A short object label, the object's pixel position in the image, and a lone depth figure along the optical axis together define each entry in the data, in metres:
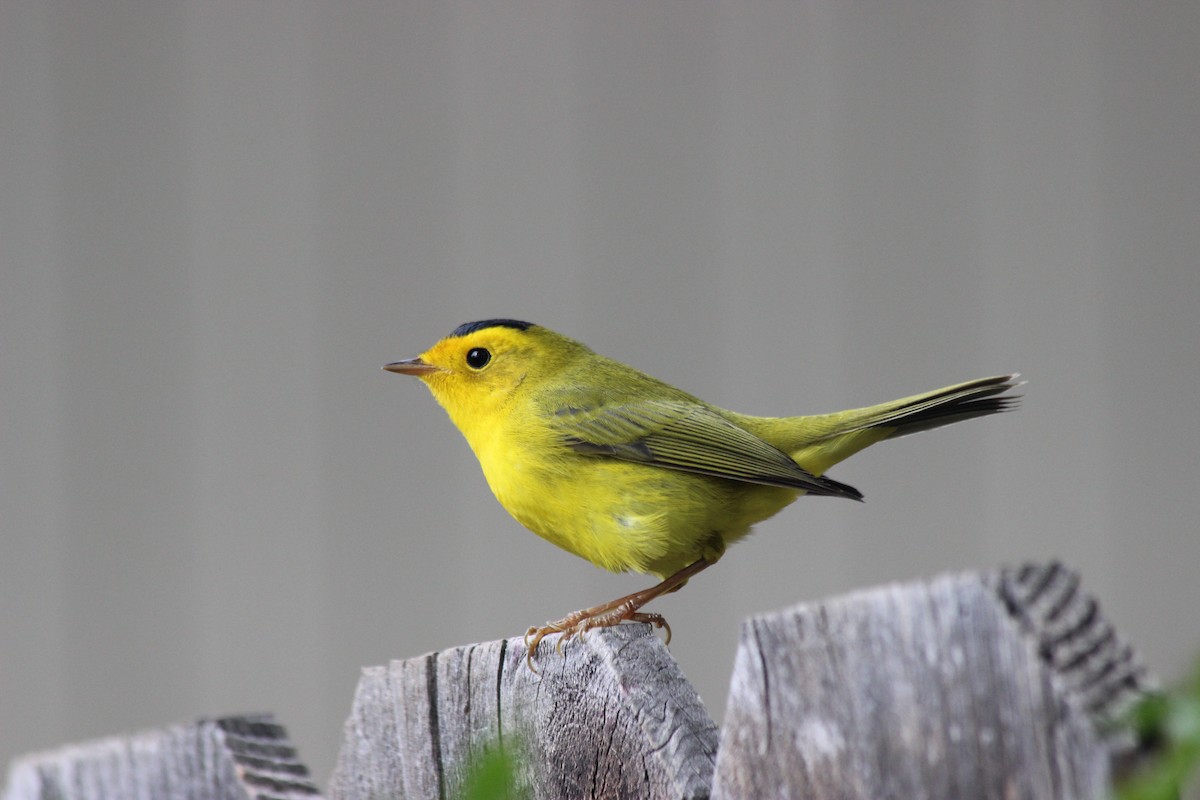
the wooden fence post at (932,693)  1.97
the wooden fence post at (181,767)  3.43
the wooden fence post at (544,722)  2.94
